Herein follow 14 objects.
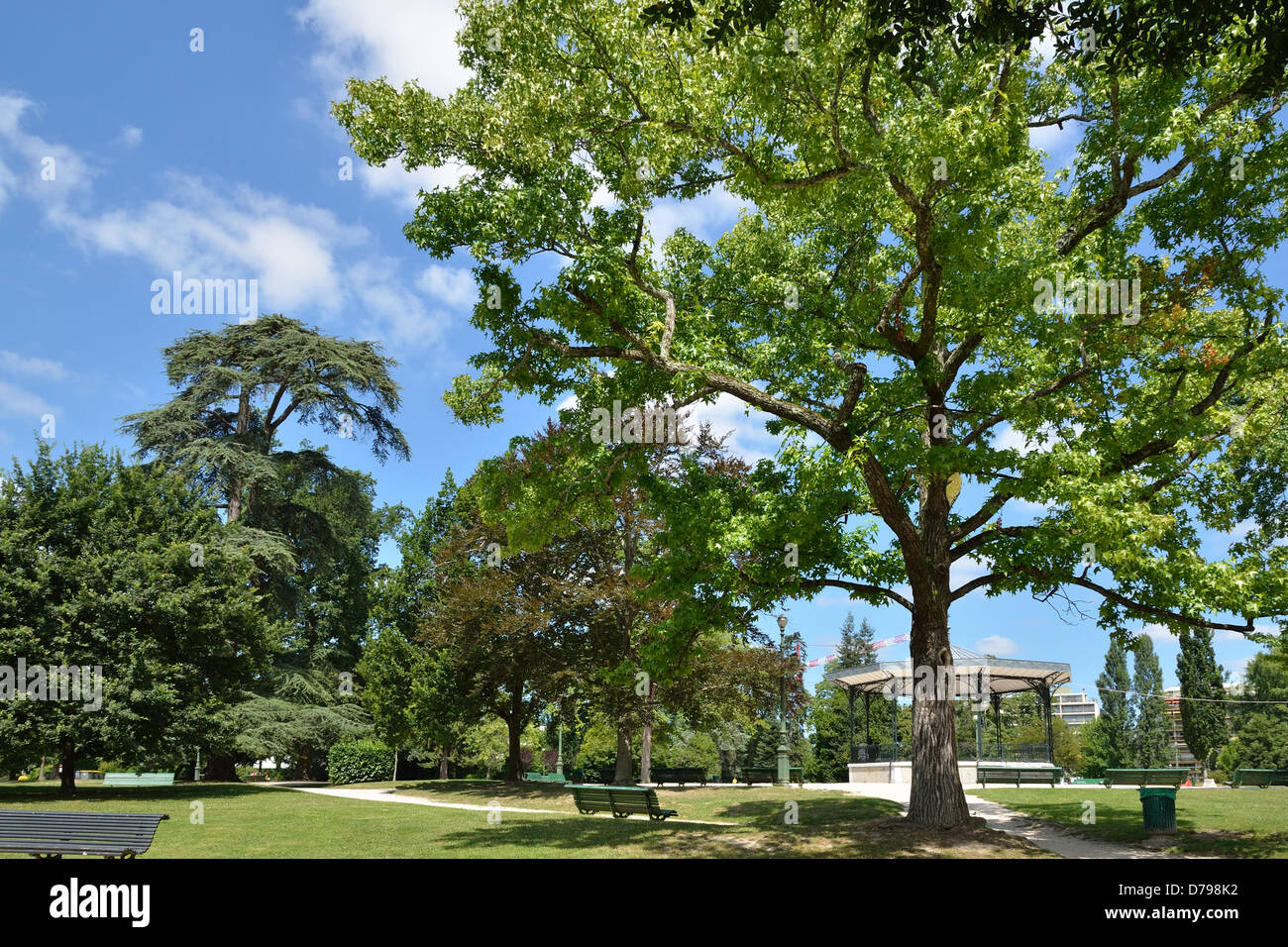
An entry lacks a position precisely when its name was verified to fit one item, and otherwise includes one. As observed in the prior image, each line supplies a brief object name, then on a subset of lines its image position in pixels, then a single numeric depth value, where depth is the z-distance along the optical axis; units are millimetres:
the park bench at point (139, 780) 34844
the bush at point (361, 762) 36625
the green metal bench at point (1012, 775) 25891
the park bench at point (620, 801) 16953
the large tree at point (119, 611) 21828
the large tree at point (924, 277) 12055
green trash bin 14961
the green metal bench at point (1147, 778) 23500
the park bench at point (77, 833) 9344
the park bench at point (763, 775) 28844
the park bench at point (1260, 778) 28391
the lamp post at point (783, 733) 25359
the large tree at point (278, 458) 31500
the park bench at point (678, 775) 29266
